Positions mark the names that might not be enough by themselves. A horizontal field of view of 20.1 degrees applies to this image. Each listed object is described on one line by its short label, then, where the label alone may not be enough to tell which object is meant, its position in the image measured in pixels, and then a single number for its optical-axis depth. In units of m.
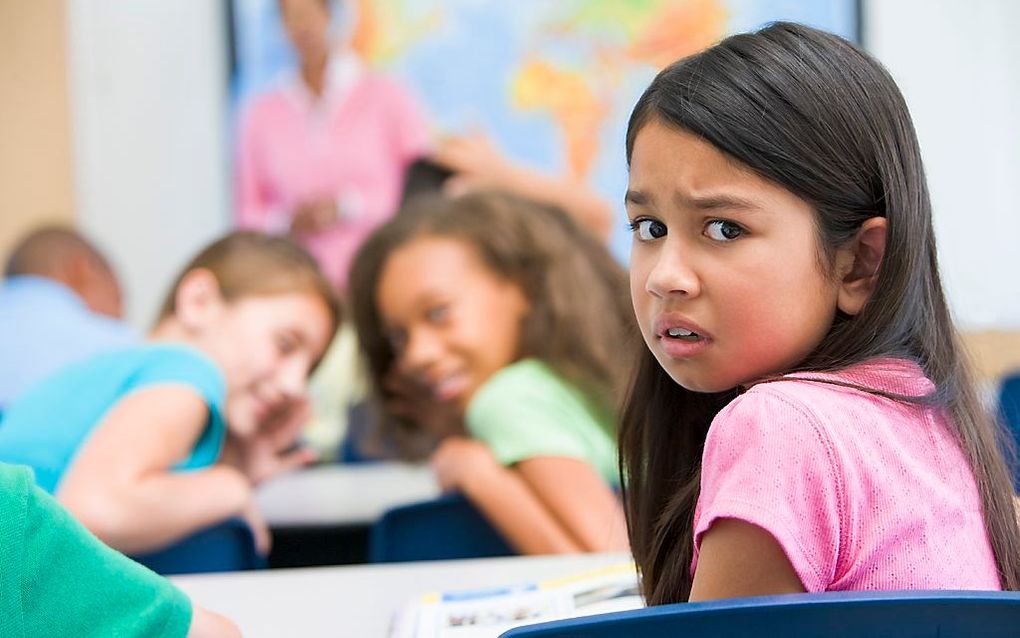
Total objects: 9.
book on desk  2.03
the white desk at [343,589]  2.07
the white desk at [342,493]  2.91
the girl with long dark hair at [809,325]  1.82
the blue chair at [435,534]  2.47
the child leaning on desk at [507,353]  2.61
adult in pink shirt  5.05
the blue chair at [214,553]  2.40
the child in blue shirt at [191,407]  2.50
